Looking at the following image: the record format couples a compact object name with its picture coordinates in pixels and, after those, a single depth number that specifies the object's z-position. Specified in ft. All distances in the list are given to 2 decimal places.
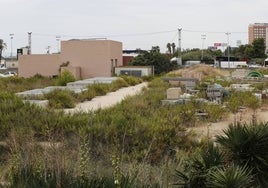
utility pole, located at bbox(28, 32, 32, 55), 312.71
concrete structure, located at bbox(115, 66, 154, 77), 205.36
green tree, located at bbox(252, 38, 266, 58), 371.94
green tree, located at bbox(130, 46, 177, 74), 239.13
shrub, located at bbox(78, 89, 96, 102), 100.19
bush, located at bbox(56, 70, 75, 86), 142.82
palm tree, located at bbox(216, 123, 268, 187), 24.98
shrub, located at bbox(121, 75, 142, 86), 160.76
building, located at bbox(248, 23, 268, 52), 633.53
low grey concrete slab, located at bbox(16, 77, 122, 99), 93.71
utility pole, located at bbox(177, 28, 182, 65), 303.99
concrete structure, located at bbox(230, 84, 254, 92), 117.08
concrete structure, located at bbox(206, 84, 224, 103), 94.20
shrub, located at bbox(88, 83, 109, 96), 114.20
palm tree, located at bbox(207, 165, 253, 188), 22.07
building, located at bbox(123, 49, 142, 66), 273.79
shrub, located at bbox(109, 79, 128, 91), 131.59
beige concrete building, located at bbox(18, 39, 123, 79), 204.95
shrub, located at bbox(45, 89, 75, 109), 84.81
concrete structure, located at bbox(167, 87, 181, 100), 91.49
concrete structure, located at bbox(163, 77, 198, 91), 124.01
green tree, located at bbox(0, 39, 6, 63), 389.39
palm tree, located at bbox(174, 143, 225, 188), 24.23
